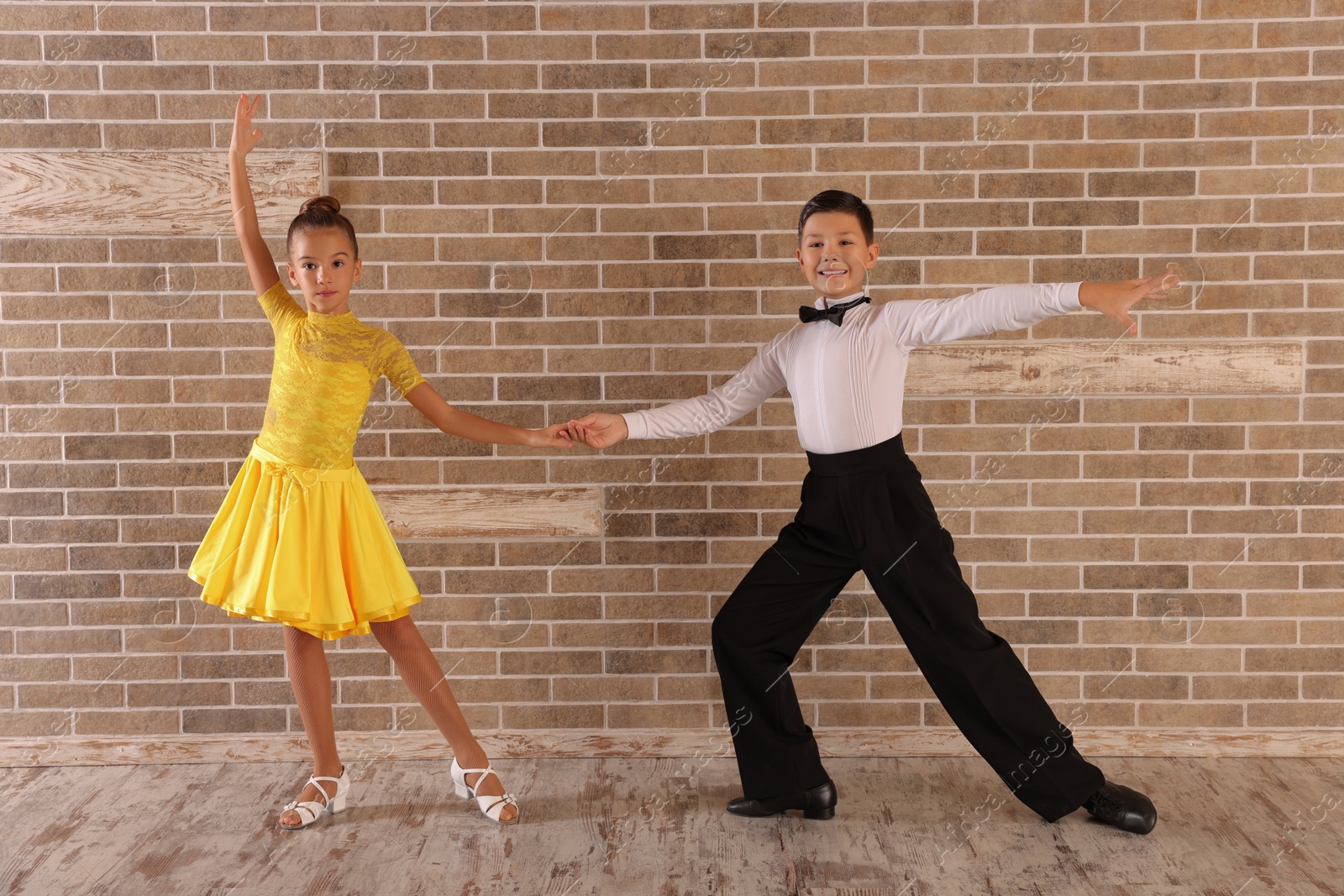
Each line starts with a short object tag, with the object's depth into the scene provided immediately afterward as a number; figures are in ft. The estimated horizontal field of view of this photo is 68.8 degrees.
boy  8.83
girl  8.88
